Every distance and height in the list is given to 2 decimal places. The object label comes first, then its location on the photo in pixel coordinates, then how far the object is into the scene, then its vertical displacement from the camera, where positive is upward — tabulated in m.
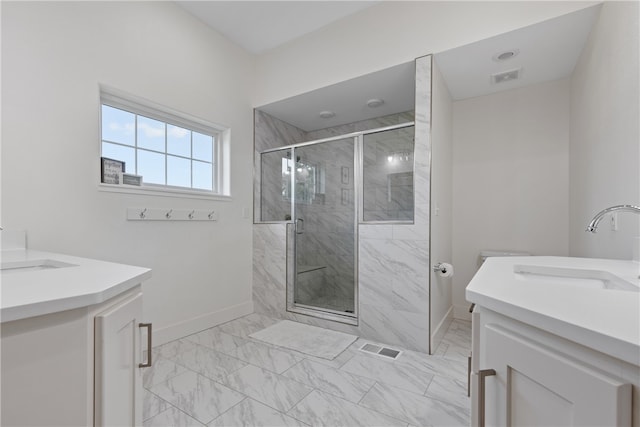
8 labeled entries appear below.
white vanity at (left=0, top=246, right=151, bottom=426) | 0.56 -0.30
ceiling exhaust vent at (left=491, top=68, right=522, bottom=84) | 2.54 +1.24
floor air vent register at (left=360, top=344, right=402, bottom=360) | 2.25 -1.09
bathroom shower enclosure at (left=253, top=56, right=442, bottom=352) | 2.36 -0.02
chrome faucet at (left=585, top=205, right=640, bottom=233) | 1.06 +0.02
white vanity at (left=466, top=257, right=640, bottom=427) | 0.46 -0.26
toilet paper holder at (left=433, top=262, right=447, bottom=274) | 2.38 -0.44
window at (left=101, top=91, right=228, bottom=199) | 2.30 +0.60
